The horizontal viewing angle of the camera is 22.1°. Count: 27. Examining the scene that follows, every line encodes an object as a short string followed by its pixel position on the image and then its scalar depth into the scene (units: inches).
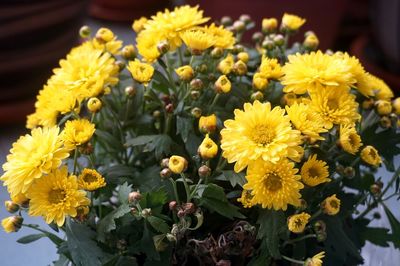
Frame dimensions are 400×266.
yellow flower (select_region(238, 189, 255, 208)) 25.4
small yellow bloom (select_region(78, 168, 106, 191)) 25.4
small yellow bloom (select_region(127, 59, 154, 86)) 27.3
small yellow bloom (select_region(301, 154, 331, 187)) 25.5
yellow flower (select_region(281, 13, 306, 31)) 30.5
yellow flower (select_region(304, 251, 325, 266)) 25.2
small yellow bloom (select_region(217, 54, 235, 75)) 27.7
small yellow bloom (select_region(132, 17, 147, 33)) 30.7
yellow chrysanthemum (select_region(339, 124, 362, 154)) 25.8
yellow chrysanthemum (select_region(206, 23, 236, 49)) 28.4
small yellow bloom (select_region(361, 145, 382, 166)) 26.5
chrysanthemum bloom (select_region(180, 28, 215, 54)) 27.6
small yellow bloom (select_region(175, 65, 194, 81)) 27.1
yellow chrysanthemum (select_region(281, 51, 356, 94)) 26.1
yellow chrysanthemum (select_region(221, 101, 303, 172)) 24.4
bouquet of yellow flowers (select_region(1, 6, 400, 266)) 25.1
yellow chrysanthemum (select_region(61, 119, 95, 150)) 25.6
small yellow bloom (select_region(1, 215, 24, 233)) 25.7
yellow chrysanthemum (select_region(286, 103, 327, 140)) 25.2
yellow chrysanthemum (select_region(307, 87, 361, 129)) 25.8
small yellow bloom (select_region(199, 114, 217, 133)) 26.2
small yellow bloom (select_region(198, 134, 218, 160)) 25.1
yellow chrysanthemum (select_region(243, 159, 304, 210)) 24.7
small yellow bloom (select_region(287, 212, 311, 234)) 25.1
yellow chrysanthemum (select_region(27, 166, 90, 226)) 25.0
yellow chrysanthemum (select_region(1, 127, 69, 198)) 24.8
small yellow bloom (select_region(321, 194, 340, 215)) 25.7
